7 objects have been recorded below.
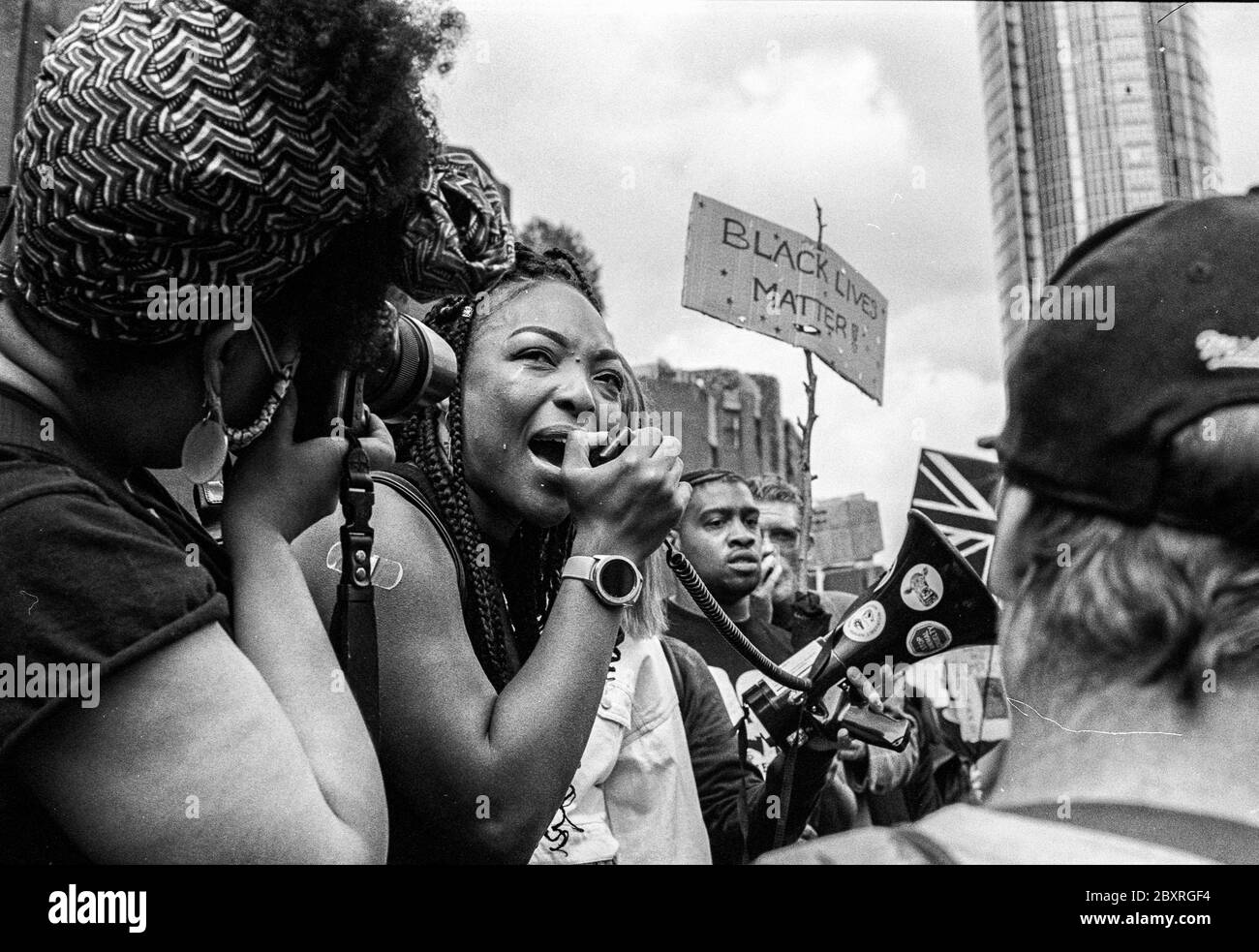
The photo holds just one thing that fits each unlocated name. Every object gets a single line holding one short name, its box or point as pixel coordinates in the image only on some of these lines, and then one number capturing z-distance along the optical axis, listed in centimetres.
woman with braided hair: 158
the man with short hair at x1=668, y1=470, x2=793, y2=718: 366
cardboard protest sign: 304
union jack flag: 368
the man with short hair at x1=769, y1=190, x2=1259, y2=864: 96
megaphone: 232
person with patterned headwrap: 114
